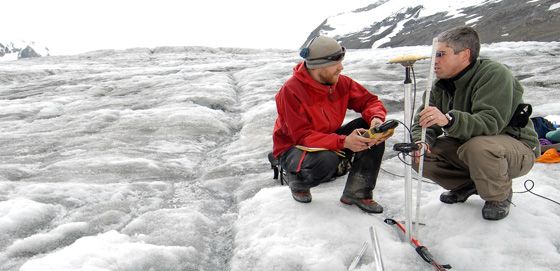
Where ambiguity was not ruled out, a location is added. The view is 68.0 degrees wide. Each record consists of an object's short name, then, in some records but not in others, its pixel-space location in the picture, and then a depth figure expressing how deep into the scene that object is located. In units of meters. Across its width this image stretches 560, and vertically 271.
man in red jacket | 3.66
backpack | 5.34
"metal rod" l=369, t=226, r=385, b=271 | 2.99
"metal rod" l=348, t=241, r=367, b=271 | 3.15
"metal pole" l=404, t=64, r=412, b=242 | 2.83
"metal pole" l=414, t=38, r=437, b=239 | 2.75
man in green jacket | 3.25
